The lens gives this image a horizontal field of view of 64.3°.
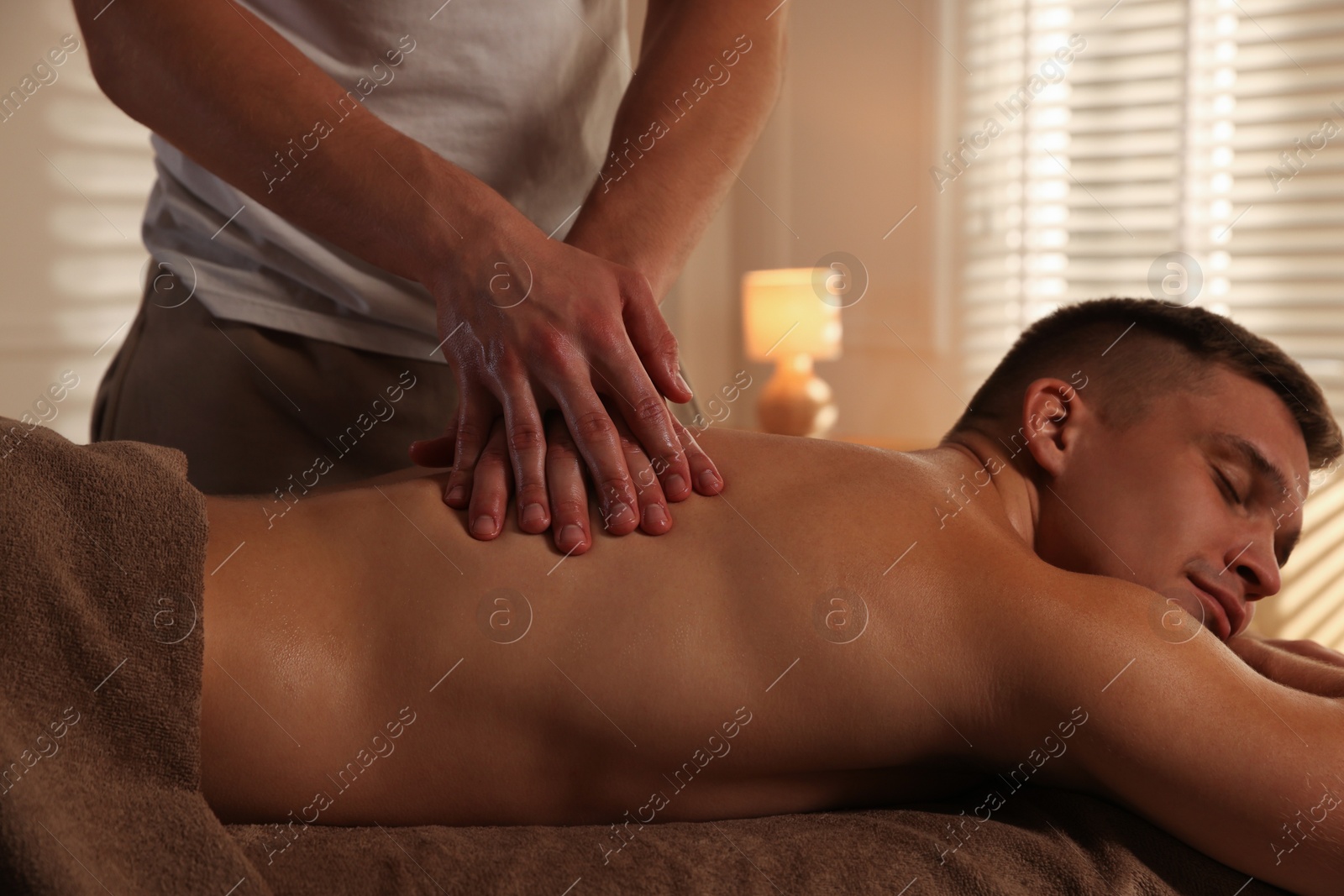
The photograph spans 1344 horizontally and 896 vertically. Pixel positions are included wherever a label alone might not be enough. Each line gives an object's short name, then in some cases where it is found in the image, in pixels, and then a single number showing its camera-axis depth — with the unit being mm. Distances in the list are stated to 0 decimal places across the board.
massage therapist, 960
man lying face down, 832
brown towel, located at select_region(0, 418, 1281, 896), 717
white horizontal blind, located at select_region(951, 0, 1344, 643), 2752
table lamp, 3080
